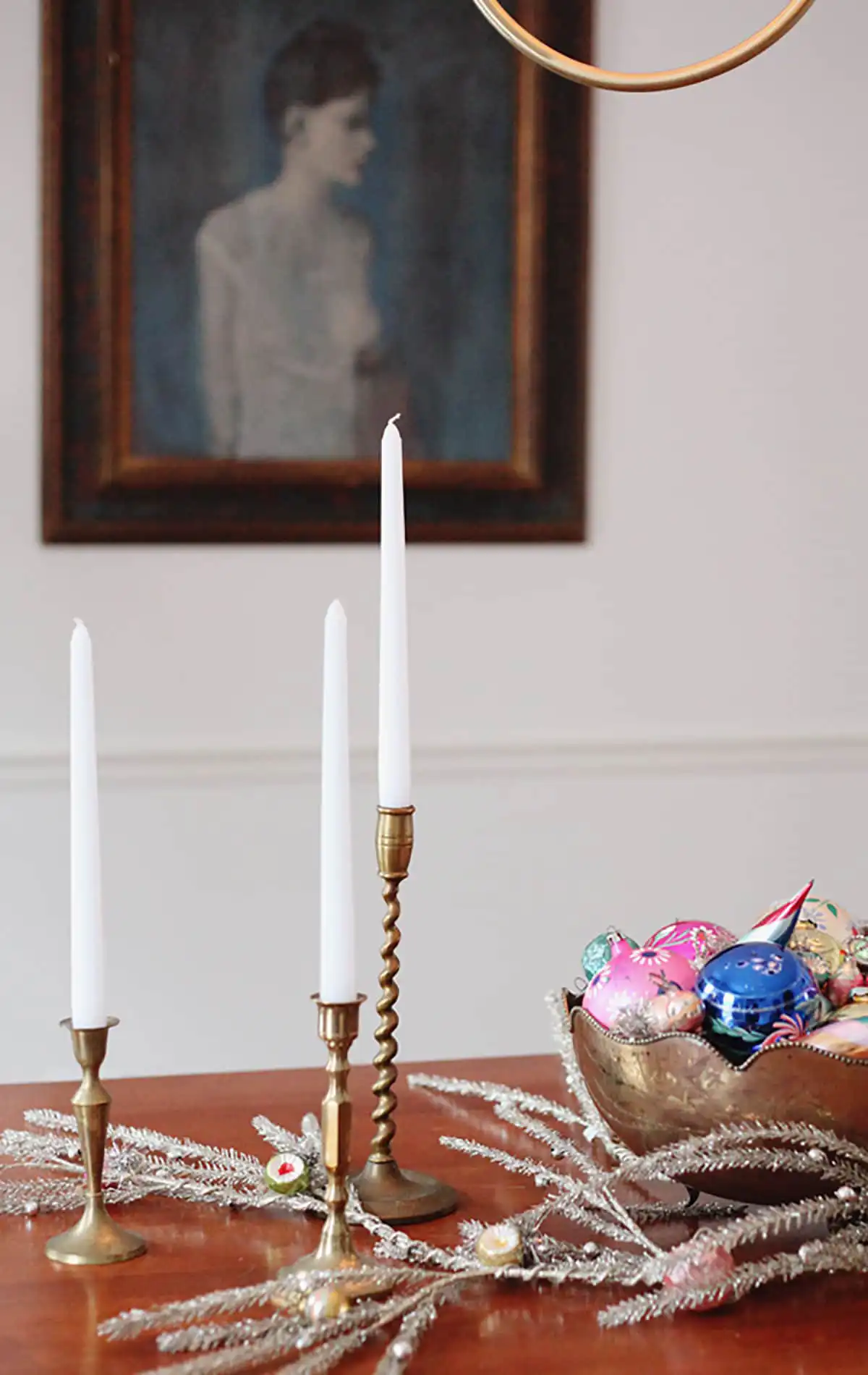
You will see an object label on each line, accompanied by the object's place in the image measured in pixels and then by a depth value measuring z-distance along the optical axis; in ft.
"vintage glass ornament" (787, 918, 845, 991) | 6.83
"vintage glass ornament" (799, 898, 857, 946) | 7.11
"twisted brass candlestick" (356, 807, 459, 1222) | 6.73
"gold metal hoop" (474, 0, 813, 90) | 7.16
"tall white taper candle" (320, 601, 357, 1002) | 6.14
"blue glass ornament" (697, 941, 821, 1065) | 6.52
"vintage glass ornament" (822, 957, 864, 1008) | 6.82
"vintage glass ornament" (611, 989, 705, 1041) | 6.57
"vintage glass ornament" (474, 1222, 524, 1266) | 6.40
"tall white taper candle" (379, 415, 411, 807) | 6.56
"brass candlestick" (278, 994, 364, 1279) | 6.22
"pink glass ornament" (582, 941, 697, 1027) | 6.63
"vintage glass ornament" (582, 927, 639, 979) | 7.08
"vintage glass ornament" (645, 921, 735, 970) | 6.82
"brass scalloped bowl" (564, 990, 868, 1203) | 6.39
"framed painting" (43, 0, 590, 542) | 12.98
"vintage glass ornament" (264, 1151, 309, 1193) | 6.80
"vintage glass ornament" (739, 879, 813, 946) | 6.78
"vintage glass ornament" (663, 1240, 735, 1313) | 6.23
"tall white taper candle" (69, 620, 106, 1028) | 6.46
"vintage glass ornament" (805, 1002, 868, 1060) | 6.40
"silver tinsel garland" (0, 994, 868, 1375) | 6.11
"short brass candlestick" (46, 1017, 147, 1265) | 6.53
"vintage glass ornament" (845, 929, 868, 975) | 7.02
